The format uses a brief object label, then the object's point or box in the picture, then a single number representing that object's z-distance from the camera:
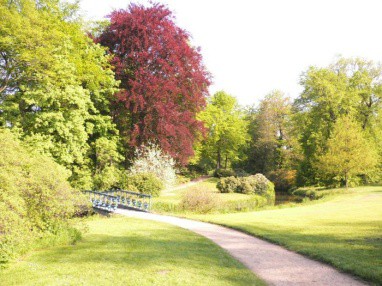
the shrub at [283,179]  47.09
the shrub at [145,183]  24.77
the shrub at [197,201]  21.11
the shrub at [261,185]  34.87
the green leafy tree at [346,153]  33.69
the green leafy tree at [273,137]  53.94
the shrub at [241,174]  47.89
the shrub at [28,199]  8.06
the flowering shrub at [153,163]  25.41
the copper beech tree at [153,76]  24.55
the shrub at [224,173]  48.38
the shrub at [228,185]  32.81
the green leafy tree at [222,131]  53.78
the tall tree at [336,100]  40.50
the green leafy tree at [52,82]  17.92
